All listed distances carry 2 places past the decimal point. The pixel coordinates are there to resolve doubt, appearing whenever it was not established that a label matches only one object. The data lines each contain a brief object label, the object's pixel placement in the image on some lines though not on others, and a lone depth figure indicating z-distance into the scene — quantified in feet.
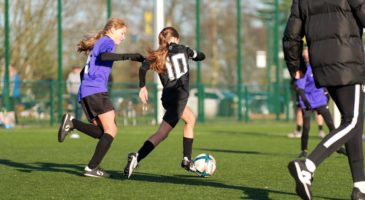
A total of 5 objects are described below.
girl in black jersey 61.52
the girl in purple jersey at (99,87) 62.34
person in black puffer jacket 45.52
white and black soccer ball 62.18
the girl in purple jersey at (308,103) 81.66
